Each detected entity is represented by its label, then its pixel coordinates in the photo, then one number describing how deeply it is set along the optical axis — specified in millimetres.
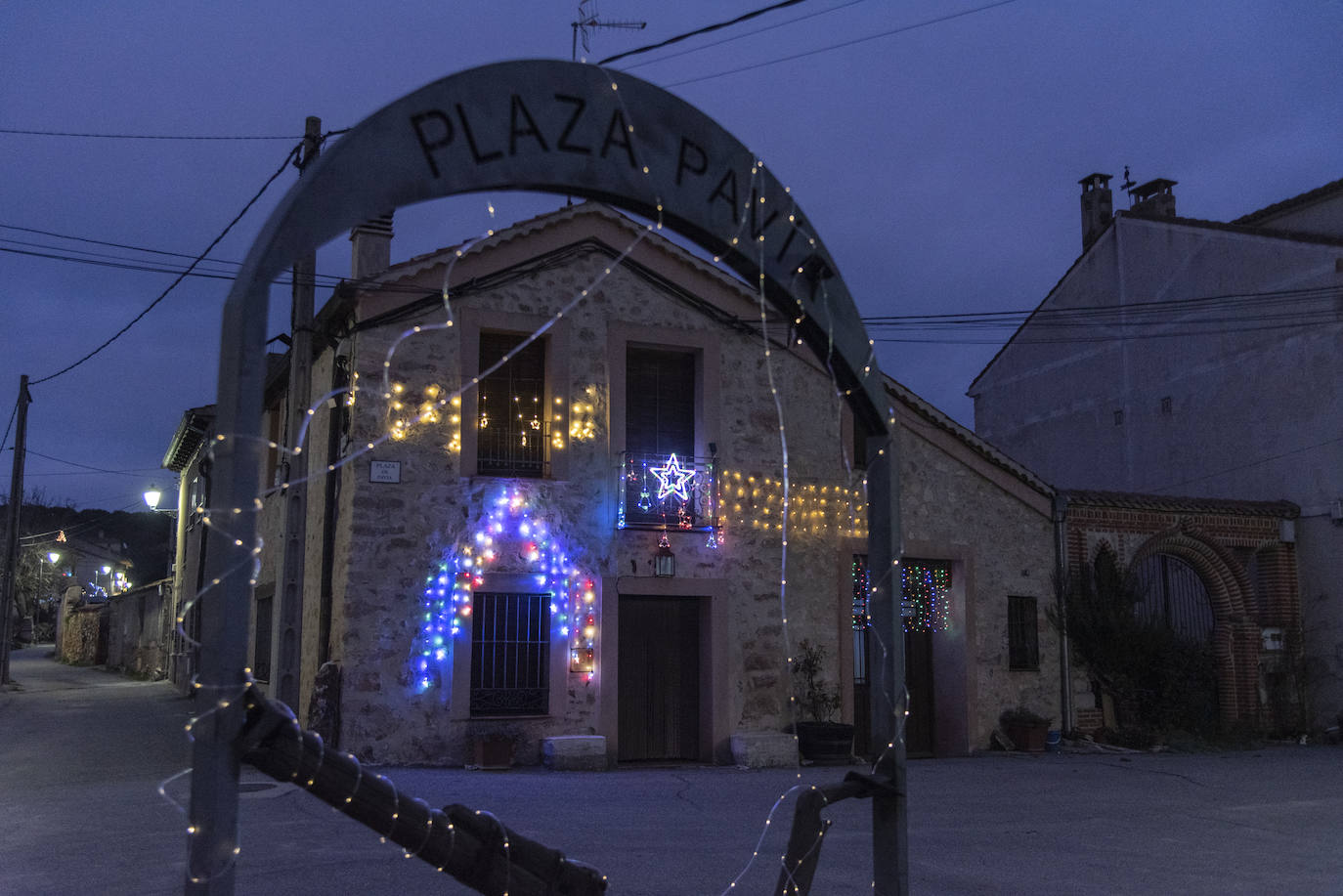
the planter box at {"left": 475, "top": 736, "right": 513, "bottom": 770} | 10836
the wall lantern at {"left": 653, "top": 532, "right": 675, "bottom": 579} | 12055
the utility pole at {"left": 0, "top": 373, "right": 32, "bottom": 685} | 21609
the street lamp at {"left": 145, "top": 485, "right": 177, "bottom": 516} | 24234
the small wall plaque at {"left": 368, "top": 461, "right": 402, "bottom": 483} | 11133
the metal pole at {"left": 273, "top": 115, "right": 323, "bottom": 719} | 9414
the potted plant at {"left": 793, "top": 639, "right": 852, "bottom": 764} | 12195
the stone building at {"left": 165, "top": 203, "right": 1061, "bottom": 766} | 11148
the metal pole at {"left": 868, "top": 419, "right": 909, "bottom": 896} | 3835
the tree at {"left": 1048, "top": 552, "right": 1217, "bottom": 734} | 14484
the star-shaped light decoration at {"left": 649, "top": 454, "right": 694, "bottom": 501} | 12375
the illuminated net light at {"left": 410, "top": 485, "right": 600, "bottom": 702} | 11086
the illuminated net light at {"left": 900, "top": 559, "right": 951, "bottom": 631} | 14000
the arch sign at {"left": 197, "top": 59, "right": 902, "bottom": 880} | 2430
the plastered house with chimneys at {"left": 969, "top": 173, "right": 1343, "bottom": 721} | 16266
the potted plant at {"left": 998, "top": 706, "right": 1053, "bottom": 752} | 13740
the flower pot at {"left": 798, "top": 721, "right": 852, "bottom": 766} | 12180
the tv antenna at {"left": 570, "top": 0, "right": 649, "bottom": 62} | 5797
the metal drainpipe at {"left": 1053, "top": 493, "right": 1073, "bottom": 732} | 14414
